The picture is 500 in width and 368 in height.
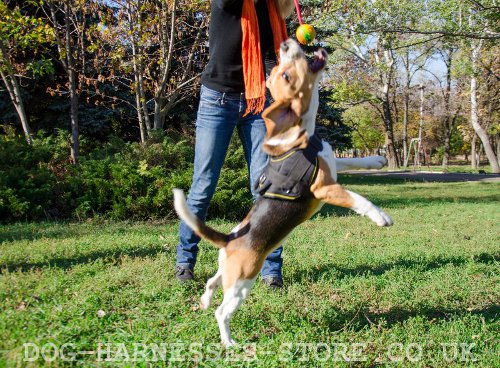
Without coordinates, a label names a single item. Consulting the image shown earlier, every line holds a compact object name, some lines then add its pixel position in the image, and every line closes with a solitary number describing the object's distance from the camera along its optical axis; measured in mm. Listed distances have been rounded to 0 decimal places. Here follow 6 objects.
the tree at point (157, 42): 9922
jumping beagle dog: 2549
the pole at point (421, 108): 35356
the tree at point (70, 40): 9738
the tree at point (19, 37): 8578
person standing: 3336
